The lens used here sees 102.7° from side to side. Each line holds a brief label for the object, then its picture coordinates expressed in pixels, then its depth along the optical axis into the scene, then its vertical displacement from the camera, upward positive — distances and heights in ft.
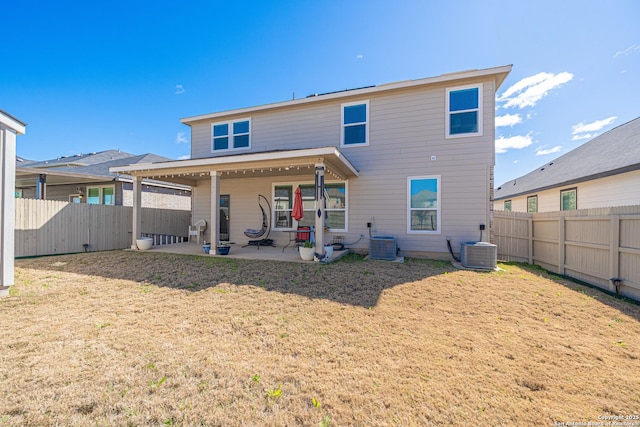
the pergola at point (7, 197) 13.26 +0.71
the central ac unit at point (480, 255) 21.27 -3.47
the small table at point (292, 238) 30.41 -3.12
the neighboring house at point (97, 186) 37.65 +4.37
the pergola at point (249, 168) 21.75 +4.50
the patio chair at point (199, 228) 34.96 -2.23
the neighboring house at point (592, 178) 27.73 +4.79
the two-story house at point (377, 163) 24.45 +4.82
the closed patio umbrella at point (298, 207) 24.49 +0.53
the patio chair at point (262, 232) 29.66 -2.40
